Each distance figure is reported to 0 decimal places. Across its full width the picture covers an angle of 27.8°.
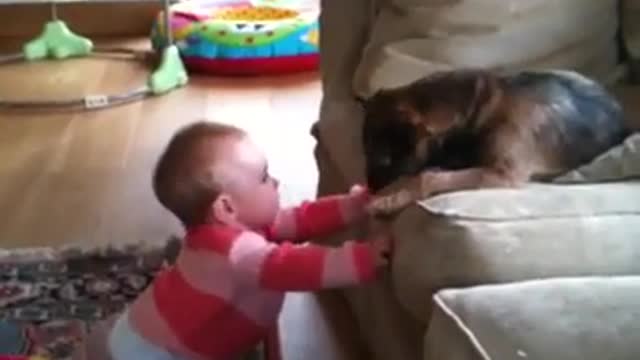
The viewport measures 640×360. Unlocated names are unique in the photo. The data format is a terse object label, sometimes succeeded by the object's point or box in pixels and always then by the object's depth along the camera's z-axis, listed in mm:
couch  1250
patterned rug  2373
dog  1813
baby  1915
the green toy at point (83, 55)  3902
